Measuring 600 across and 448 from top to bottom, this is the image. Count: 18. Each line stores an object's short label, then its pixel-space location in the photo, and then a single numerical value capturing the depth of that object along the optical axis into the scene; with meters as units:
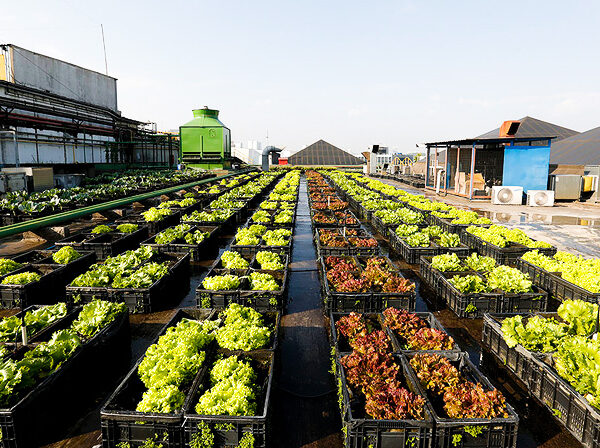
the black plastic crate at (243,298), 7.41
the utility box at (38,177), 21.66
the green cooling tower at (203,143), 39.56
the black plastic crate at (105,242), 11.52
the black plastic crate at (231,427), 3.93
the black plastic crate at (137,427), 3.99
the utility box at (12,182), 19.78
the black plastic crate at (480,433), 3.95
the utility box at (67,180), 26.64
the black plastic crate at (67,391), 4.10
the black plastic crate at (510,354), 5.28
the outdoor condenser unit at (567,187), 26.34
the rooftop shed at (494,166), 26.59
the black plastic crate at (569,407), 4.21
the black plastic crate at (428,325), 5.34
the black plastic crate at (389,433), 3.91
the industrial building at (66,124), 28.95
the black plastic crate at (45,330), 5.43
